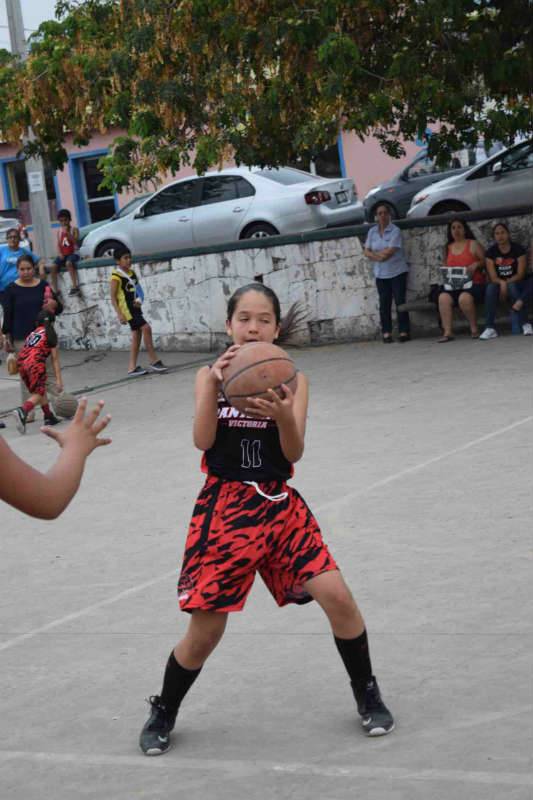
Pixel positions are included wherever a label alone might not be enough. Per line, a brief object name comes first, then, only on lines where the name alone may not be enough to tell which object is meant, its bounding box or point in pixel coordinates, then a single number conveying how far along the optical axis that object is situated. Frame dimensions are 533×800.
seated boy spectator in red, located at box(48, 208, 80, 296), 20.09
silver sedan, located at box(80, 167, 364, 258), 20.34
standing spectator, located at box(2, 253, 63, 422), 13.62
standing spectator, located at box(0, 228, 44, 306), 19.05
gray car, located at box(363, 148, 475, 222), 23.69
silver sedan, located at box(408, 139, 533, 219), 19.66
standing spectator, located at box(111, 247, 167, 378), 16.67
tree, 14.18
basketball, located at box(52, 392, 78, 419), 13.12
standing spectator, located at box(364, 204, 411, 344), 16.50
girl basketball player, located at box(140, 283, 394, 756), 4.43
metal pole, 19.58
